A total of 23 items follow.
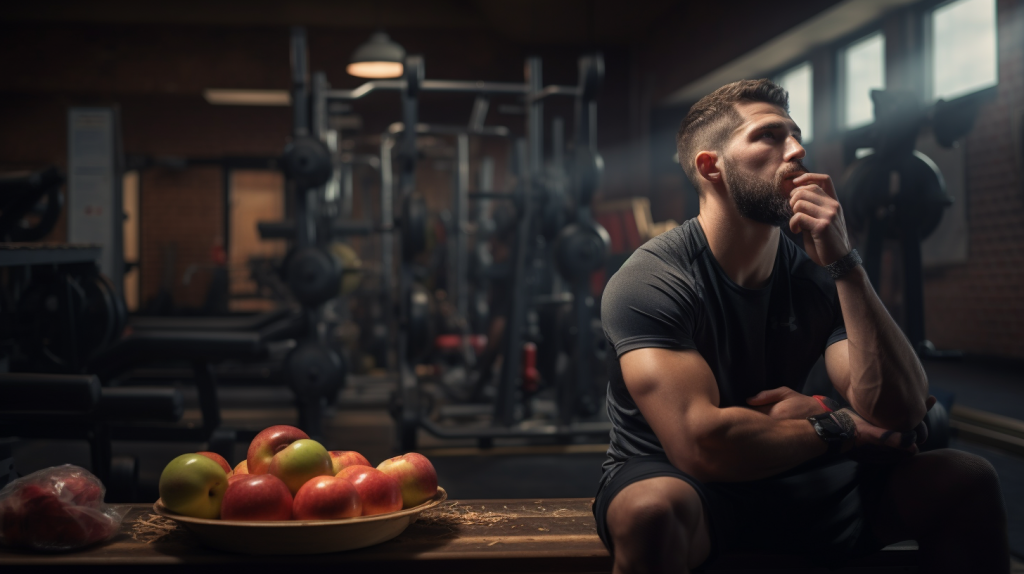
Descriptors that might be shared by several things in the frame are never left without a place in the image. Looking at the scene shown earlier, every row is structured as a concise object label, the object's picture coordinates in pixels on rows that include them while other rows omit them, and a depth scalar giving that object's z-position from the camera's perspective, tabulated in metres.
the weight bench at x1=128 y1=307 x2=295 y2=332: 4.14
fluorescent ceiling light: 9.84
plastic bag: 1.21
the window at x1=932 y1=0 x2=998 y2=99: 6.06
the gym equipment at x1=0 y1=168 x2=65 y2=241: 3.28
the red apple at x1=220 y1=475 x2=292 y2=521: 1.16
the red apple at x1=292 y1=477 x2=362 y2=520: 1.16
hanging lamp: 6.03
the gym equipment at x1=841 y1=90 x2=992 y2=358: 2.74
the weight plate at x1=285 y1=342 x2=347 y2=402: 3.77
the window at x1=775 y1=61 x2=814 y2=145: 8.44
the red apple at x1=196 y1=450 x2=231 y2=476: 1.30
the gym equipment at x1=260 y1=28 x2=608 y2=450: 3.78
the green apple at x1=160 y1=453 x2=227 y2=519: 1.19
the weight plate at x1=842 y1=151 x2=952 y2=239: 2.79
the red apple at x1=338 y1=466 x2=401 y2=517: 1.21
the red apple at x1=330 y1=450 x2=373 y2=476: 1.38
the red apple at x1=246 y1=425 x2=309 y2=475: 1.32
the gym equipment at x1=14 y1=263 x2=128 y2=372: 3.01
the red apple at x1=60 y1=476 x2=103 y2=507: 1.26
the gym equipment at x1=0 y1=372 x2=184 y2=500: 1.75
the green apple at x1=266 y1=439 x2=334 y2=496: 1.23
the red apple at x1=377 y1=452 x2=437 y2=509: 1.29
